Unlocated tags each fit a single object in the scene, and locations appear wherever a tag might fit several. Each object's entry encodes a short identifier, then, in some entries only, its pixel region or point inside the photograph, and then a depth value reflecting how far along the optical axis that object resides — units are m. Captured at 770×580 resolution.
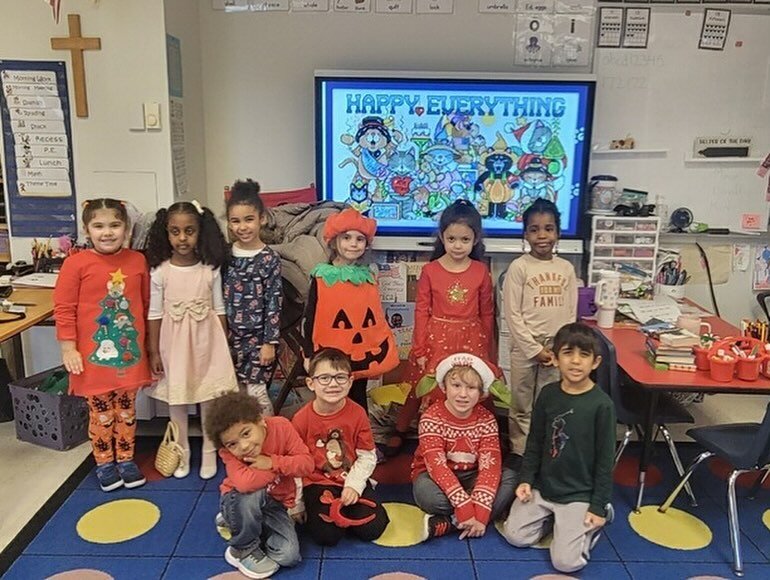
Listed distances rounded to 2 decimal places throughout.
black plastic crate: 2.87
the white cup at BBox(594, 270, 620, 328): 2.95
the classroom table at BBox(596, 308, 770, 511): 2.28
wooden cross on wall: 2.87
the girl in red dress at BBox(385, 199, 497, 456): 2.67
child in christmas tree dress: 2.46
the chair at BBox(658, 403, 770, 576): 2.18
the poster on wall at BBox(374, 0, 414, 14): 3.34
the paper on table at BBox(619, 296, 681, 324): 3.03
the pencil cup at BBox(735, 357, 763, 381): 2.32
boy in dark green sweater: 2.19
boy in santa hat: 2.34
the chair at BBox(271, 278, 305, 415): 2.97
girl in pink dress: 2.57
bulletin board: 2.97
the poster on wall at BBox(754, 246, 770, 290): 3.62
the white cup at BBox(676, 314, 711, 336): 2.74
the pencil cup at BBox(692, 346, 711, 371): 2.43
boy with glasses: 2.29
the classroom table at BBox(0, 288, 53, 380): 2.29
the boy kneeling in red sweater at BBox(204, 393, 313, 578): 2.06
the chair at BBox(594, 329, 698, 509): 2.45
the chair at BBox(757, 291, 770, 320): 3.46
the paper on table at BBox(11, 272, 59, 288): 2.87
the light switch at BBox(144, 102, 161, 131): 2.94
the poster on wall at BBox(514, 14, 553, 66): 3.34
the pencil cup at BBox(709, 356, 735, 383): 2.31
